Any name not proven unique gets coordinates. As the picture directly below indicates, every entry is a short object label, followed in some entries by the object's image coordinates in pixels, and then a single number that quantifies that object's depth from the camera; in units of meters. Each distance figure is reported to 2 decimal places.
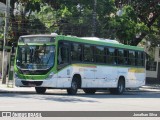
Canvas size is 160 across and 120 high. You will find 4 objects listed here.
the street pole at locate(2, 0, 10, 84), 34.97
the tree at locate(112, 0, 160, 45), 47.22
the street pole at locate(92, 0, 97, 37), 38.78
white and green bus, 26.59
